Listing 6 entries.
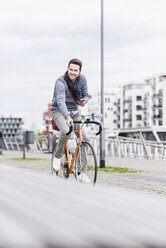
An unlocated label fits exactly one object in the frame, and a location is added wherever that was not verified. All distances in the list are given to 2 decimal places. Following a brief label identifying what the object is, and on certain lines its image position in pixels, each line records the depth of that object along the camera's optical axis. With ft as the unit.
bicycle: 14.67
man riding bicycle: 15.42
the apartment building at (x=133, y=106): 343.46
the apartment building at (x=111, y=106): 374.22
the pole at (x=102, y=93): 36.91
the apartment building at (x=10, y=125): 596.29
